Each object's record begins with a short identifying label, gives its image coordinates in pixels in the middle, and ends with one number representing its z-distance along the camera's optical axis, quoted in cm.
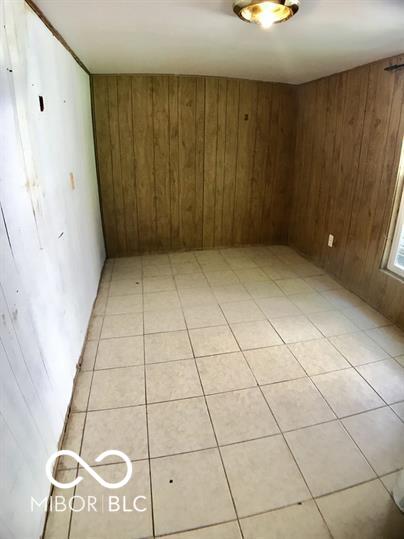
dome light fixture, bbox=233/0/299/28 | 145
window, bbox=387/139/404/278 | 238
